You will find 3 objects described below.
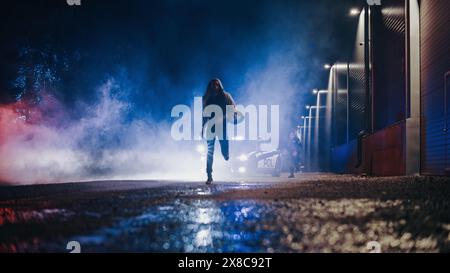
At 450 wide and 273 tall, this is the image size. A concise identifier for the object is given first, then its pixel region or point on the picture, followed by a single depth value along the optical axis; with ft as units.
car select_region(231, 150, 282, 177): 62.64
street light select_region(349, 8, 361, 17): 63.50
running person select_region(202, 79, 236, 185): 29.25
